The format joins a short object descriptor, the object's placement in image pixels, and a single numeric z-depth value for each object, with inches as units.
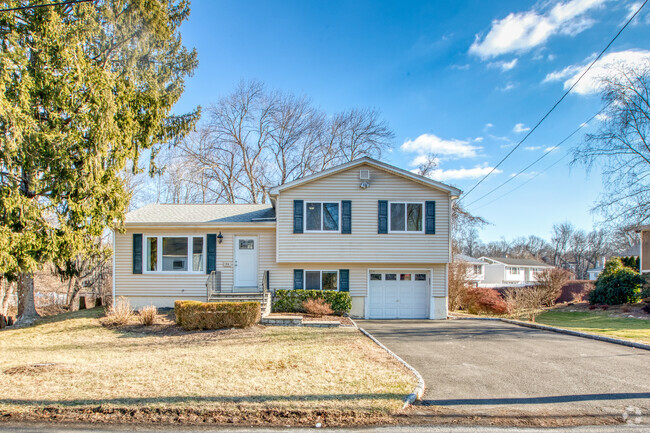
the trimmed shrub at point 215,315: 457.1
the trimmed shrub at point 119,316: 483.8
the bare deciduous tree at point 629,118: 711.7
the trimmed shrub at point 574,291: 1045.8
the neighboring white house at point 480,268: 1659.4
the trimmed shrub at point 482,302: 801.6
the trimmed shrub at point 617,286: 809.5
